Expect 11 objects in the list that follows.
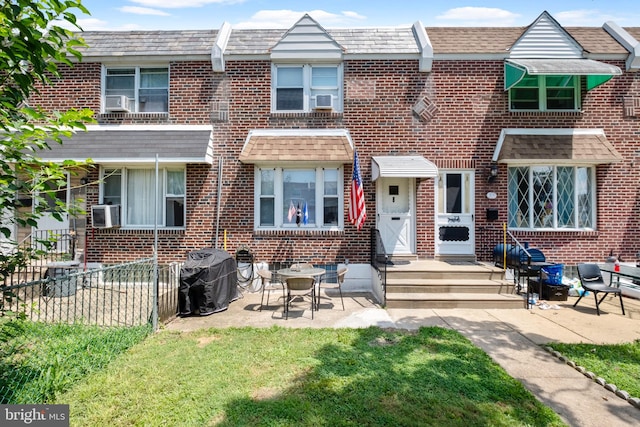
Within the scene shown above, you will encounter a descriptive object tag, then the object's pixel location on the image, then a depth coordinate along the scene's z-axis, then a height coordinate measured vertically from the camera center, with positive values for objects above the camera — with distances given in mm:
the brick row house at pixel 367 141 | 9719 +2220
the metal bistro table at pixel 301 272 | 7650 -1310
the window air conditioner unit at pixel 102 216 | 9406 -4
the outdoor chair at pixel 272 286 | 9426 -2006
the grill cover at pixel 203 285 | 7184 -1512
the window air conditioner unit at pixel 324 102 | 9716 +3360
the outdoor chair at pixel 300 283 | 6938 -1392
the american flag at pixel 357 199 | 8500 +462
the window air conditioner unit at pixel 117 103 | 9820 +3359
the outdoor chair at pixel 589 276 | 7797 -1378
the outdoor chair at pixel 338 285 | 7764 -1609
